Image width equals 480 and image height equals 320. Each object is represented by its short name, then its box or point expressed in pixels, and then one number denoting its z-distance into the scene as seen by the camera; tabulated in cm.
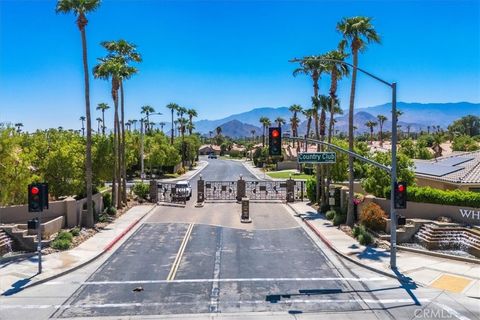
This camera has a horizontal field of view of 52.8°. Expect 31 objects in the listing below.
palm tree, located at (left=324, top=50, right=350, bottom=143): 3553
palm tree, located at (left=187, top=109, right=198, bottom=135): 12751
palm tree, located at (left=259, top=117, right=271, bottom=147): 14300
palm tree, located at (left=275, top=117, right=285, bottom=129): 13888
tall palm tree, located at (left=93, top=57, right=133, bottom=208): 3484
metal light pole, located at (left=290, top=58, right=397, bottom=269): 2205
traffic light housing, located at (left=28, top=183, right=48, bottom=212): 2144
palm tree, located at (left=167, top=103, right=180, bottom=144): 11356
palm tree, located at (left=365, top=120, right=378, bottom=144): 18788
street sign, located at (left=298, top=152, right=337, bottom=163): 2656
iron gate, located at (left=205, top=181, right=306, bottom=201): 4884
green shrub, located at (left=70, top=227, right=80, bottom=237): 2847
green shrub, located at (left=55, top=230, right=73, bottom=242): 2661
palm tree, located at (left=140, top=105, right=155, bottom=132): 10925
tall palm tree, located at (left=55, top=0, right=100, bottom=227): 2980
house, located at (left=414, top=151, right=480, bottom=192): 3212
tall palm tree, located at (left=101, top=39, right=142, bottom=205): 3825
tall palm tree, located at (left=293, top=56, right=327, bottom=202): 3891
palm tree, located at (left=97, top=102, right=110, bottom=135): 12300
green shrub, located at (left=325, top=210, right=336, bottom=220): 3503
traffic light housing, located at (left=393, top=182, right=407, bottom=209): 2200
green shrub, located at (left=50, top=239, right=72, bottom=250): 2573
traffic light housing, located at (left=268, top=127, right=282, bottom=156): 2159
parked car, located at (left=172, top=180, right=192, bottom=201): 4704
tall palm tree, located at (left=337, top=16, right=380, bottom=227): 2984
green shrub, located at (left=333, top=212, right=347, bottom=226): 3272
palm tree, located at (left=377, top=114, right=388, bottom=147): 18550
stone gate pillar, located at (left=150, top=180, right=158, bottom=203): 4612
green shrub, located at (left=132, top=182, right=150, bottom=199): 4713
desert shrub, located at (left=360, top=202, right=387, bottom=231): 2994
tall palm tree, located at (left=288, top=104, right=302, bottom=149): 9854
